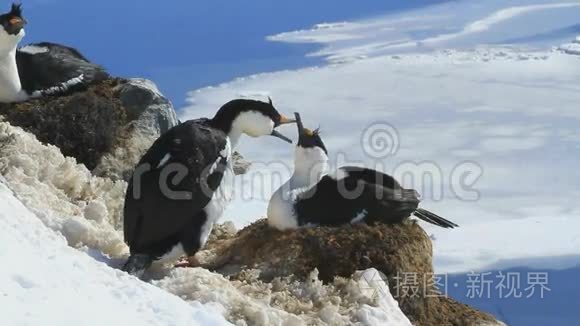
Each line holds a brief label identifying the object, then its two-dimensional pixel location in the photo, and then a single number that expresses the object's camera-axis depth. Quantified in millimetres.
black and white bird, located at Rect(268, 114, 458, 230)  16187
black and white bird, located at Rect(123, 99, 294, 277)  14273
